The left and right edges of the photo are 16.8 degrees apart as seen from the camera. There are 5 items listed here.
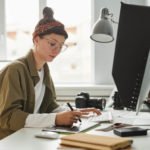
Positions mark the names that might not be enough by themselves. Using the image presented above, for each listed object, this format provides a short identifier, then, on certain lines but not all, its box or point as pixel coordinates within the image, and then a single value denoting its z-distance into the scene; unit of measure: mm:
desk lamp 3231
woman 2646
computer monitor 2366
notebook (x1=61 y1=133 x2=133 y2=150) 2140
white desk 2233
